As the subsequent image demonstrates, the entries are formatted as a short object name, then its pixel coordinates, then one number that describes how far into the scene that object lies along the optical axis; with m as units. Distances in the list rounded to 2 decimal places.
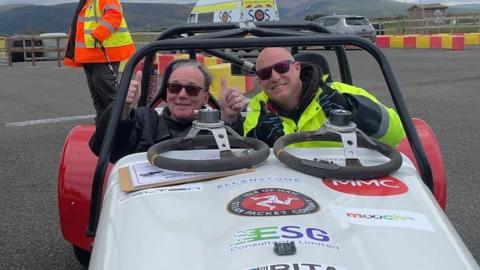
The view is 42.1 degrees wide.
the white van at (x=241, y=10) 15.91
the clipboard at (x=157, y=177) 1.96
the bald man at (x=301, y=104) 2.48
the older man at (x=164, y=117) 2.60
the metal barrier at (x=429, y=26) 27.70
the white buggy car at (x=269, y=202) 1.55
